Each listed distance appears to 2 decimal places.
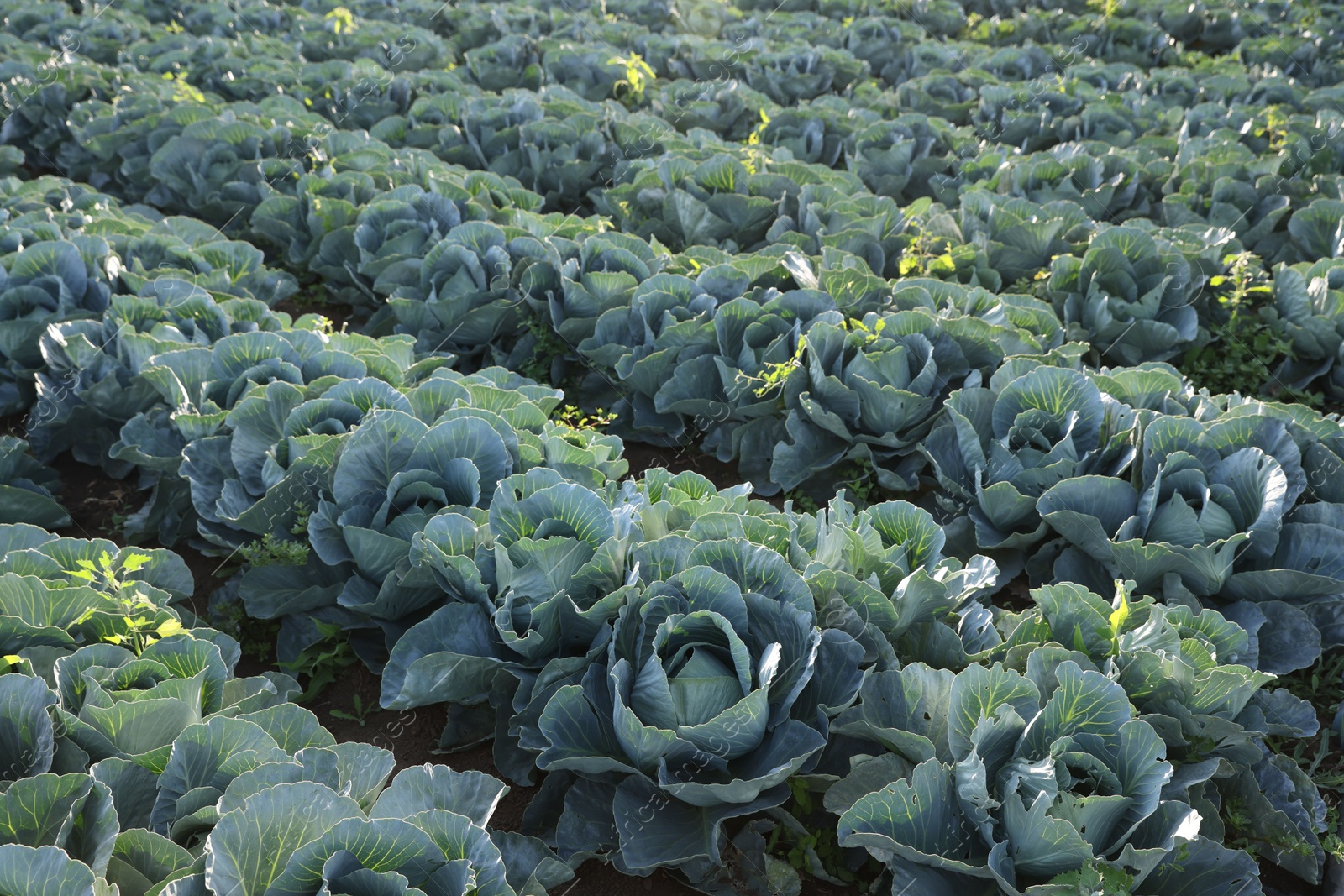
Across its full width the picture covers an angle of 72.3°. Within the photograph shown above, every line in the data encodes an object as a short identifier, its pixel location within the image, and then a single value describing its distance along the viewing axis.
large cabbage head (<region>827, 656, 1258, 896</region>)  2.22
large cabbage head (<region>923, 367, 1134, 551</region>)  3.53
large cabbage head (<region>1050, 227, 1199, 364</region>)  4.81
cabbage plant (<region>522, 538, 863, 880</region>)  2.46
